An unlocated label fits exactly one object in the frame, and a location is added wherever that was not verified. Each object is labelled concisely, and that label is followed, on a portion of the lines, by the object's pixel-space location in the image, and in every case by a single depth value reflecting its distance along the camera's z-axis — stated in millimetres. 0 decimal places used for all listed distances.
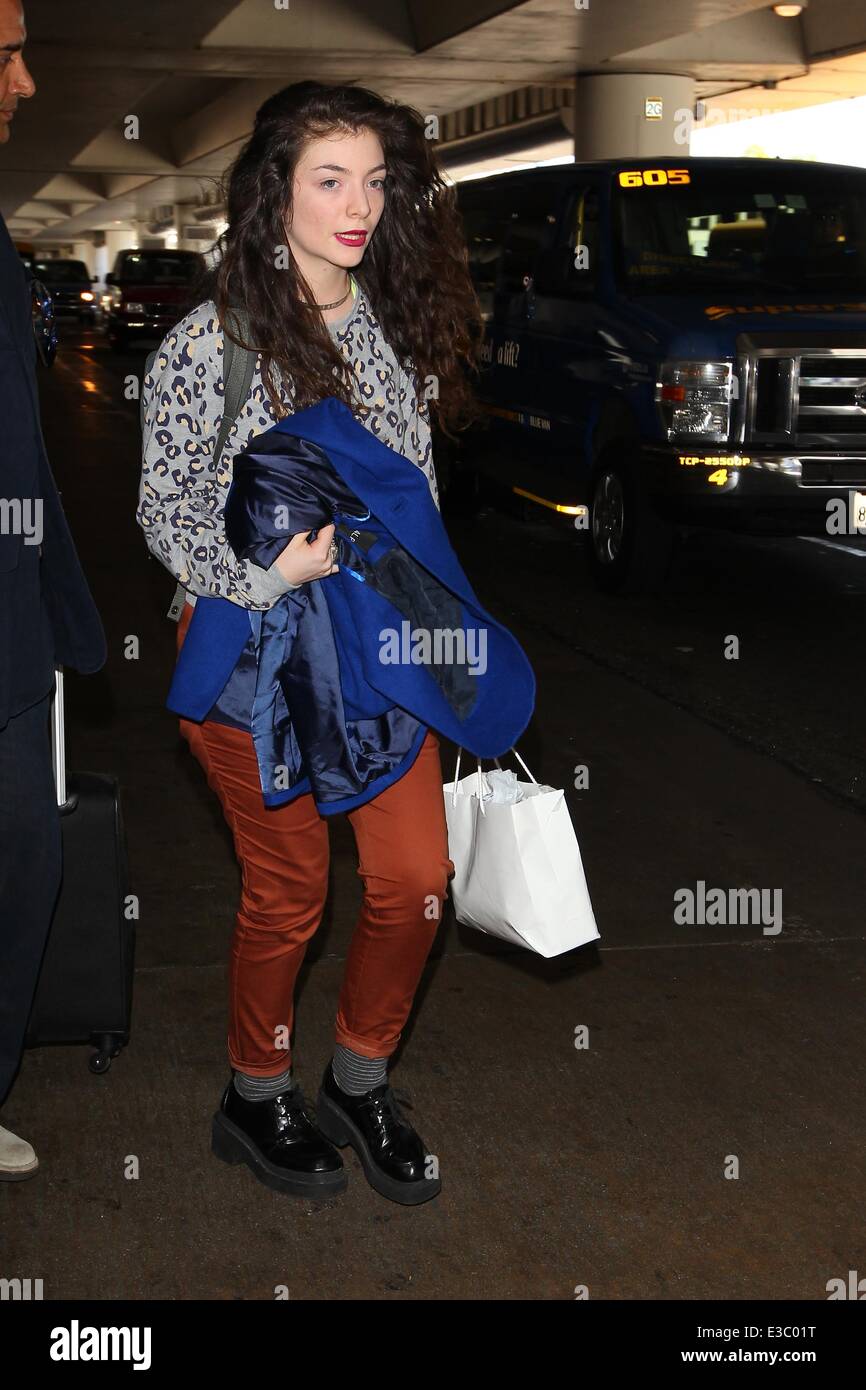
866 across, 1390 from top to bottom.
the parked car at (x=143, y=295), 34875
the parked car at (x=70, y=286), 49272
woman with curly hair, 2963
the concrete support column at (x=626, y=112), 26297
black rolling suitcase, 3619
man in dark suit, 2951
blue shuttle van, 8586
